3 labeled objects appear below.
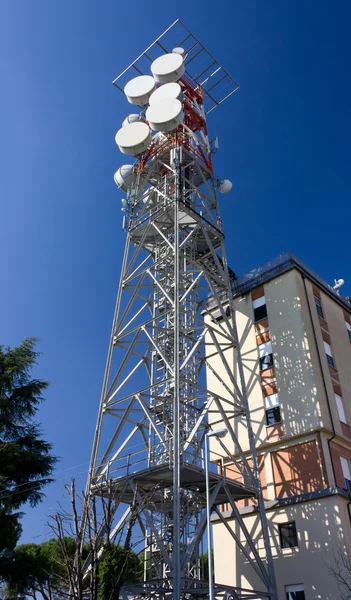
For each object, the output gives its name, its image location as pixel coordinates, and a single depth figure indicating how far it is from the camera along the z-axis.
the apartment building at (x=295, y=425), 19.92
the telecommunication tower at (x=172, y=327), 18.05
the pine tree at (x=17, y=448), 20.34
